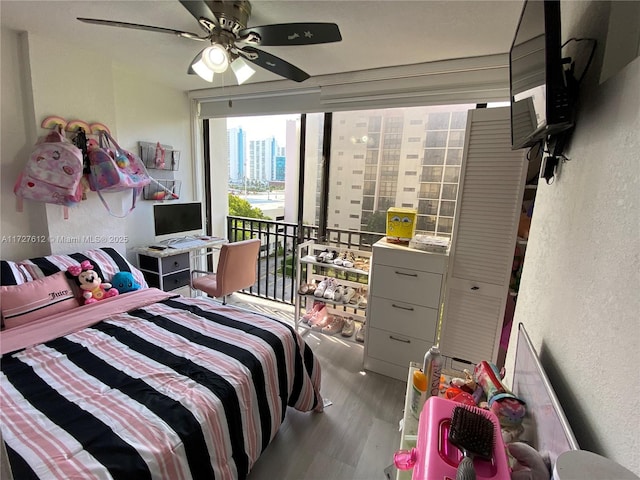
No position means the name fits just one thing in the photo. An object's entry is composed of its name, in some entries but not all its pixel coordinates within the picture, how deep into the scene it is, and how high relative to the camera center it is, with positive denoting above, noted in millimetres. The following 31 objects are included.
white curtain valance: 2164 +865
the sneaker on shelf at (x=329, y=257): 2740 -619
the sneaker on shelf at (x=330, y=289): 2725 -917
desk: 2846 -829
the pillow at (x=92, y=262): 2072 -639
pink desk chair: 2758 -837
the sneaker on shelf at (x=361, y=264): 2630 -656
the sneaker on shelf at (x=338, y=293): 2697 -933
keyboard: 3035 -633
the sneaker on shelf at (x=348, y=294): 2672 -938
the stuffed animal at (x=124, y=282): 2283 -783
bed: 1009 -886
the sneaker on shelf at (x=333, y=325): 2764 -1264
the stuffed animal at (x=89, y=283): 2068 -734
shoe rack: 2699 -914
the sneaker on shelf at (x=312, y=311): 2901 -1206
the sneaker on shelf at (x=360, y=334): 2704 -1305
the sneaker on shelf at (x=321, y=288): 2774 -921
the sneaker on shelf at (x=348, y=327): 2730 -1270
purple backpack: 2385 +79
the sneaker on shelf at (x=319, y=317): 2834 -1222
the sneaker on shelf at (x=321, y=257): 2770 -627
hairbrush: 641 -580
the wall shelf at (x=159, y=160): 3004 +248
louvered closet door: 1909 -252
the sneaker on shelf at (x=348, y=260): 2630 -630
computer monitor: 3053 -381
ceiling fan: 1375 +738
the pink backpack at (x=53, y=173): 2072 +18
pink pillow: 1752 -765
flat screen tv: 759 +364
